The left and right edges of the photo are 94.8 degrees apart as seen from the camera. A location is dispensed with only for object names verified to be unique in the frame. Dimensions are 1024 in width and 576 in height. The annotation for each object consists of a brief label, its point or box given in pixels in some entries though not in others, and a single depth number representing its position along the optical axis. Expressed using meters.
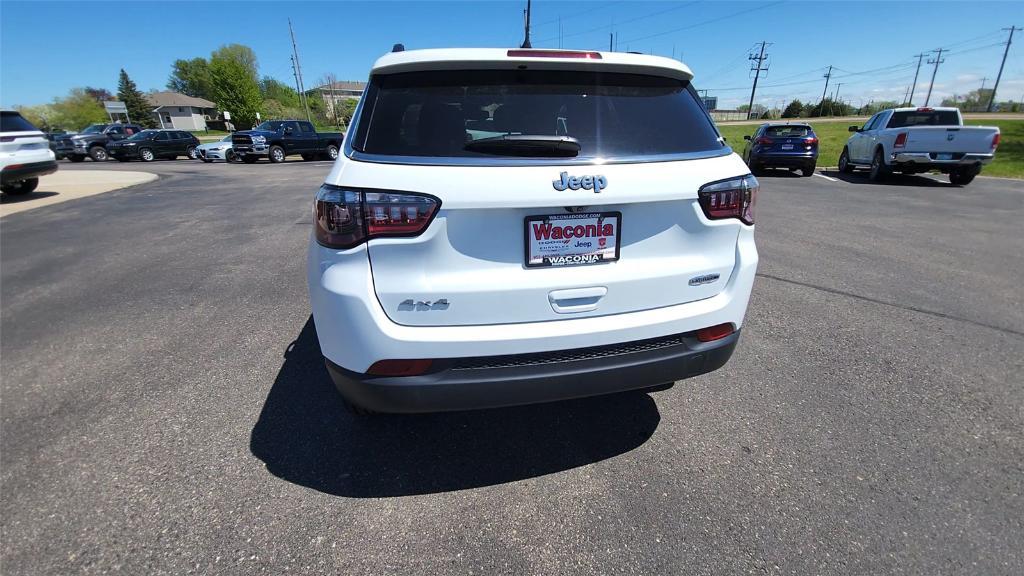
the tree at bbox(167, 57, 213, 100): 108.50
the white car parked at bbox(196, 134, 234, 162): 23.88
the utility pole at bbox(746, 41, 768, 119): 72.88
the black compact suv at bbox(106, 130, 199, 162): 23.70
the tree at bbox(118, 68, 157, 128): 81.06
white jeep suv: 1.75
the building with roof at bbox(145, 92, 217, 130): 87.69
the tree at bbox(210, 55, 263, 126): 69.75
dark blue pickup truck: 22.28
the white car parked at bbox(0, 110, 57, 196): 9.36
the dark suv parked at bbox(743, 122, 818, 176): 13.56
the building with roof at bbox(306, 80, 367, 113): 117.62
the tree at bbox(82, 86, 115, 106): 108.53
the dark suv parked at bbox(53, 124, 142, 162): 24.64
